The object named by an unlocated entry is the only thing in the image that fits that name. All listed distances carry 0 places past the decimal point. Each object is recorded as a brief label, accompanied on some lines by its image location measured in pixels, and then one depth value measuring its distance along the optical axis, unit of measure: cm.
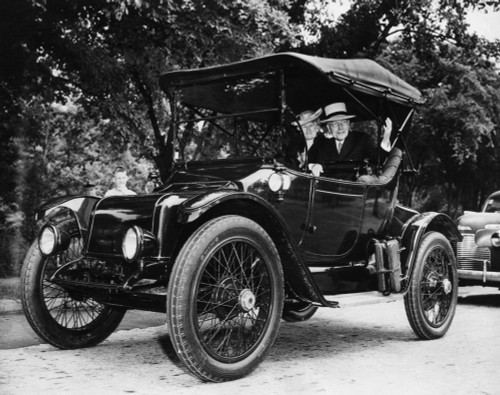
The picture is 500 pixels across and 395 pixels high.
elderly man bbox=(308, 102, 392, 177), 635
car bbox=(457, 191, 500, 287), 920
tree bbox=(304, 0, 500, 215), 1761
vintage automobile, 447
